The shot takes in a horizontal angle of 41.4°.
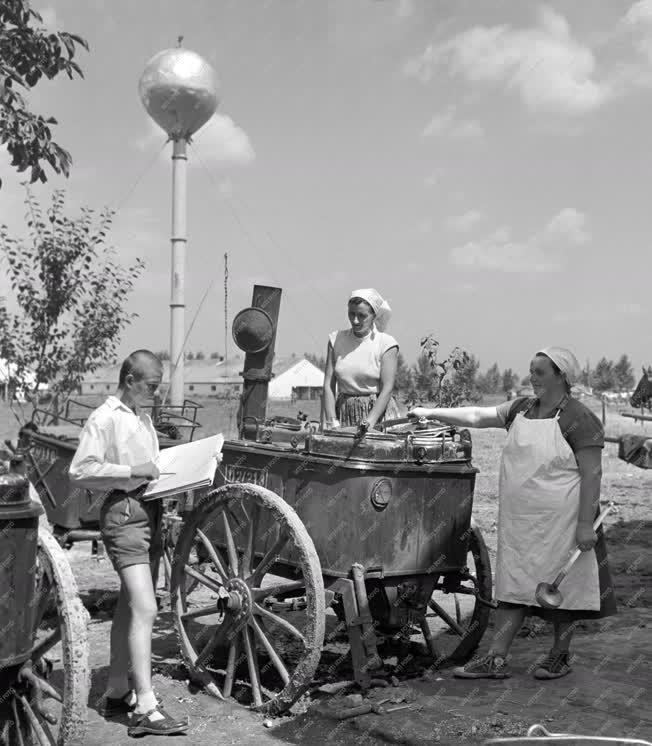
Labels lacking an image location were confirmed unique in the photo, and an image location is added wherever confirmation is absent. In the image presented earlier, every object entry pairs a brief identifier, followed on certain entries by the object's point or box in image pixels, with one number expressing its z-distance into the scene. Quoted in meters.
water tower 15.68
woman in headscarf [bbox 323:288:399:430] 5.39
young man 3.82
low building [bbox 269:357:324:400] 71.19
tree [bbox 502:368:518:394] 84.26
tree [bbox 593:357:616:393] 68.43
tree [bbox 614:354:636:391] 83.89
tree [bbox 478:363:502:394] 80.00
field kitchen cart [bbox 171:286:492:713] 4.14
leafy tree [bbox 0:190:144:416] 10.70
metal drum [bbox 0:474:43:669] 2.92
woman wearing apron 4.35
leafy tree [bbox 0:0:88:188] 5.53
